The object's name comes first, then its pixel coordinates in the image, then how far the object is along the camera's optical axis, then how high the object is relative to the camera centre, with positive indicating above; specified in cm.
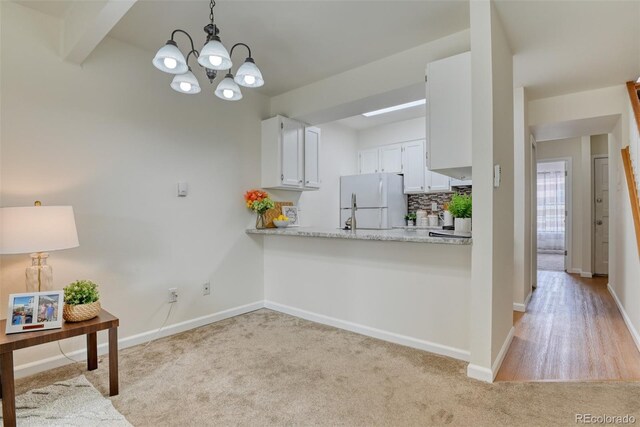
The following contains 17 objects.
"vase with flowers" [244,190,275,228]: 356 +12
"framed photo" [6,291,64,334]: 178 -54
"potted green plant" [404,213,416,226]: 548 -13
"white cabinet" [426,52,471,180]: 231 +70
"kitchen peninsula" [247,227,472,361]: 245 -64
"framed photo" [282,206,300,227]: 410 -3
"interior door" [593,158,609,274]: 570 -9
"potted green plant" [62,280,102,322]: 196 -54
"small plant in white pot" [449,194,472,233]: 256 -1
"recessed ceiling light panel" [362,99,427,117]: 451 +148
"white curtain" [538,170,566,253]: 767 -2
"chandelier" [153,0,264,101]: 179 +86
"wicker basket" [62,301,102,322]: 195 -59
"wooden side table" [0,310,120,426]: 160 -68
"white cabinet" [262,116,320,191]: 365 +65
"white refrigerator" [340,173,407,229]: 520 +20
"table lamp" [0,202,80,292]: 182 -11
